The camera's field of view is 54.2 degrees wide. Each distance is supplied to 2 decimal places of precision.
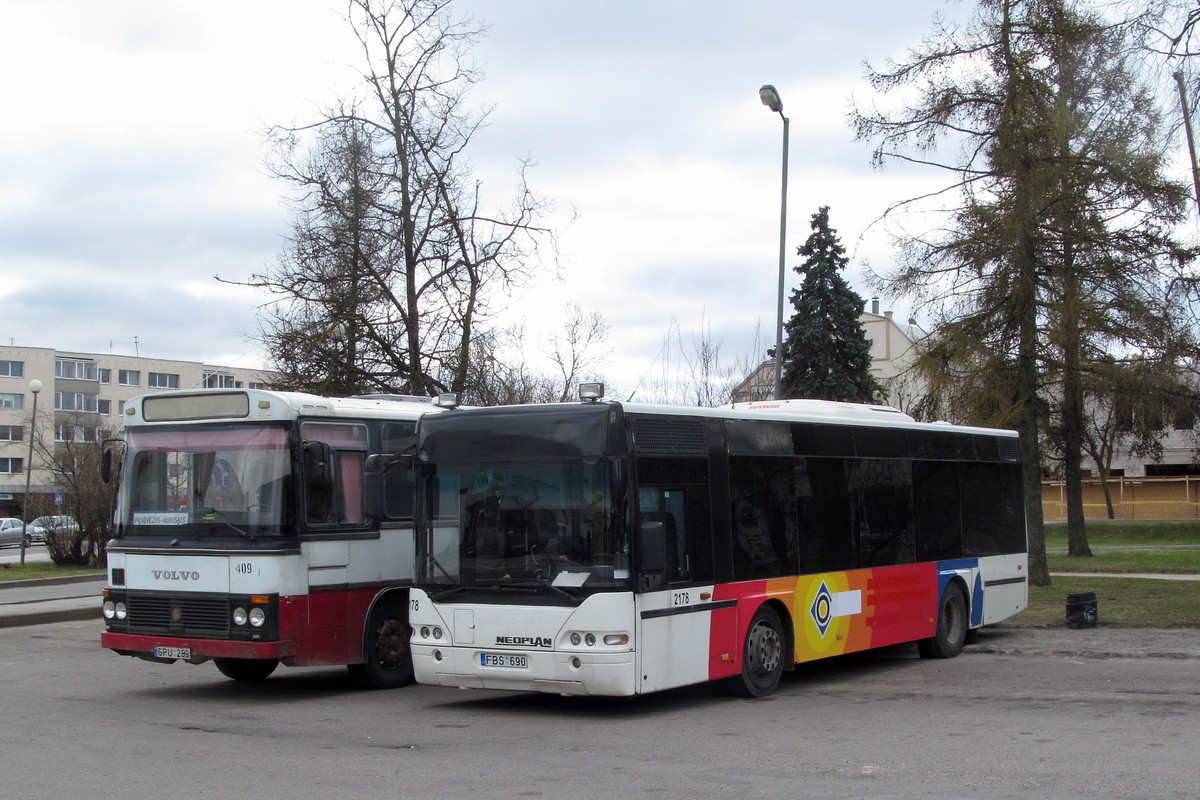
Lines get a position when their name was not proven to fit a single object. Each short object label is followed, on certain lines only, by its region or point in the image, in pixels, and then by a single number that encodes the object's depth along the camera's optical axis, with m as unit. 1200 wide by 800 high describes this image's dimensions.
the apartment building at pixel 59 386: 86.44
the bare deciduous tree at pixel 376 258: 22.11
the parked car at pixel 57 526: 32.56
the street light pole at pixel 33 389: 36.28
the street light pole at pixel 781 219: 20.34
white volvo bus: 10.95
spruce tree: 41.06
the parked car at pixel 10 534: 62.00
